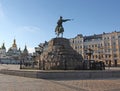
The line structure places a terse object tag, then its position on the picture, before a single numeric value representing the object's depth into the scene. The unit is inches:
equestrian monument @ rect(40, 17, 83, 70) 591.5
